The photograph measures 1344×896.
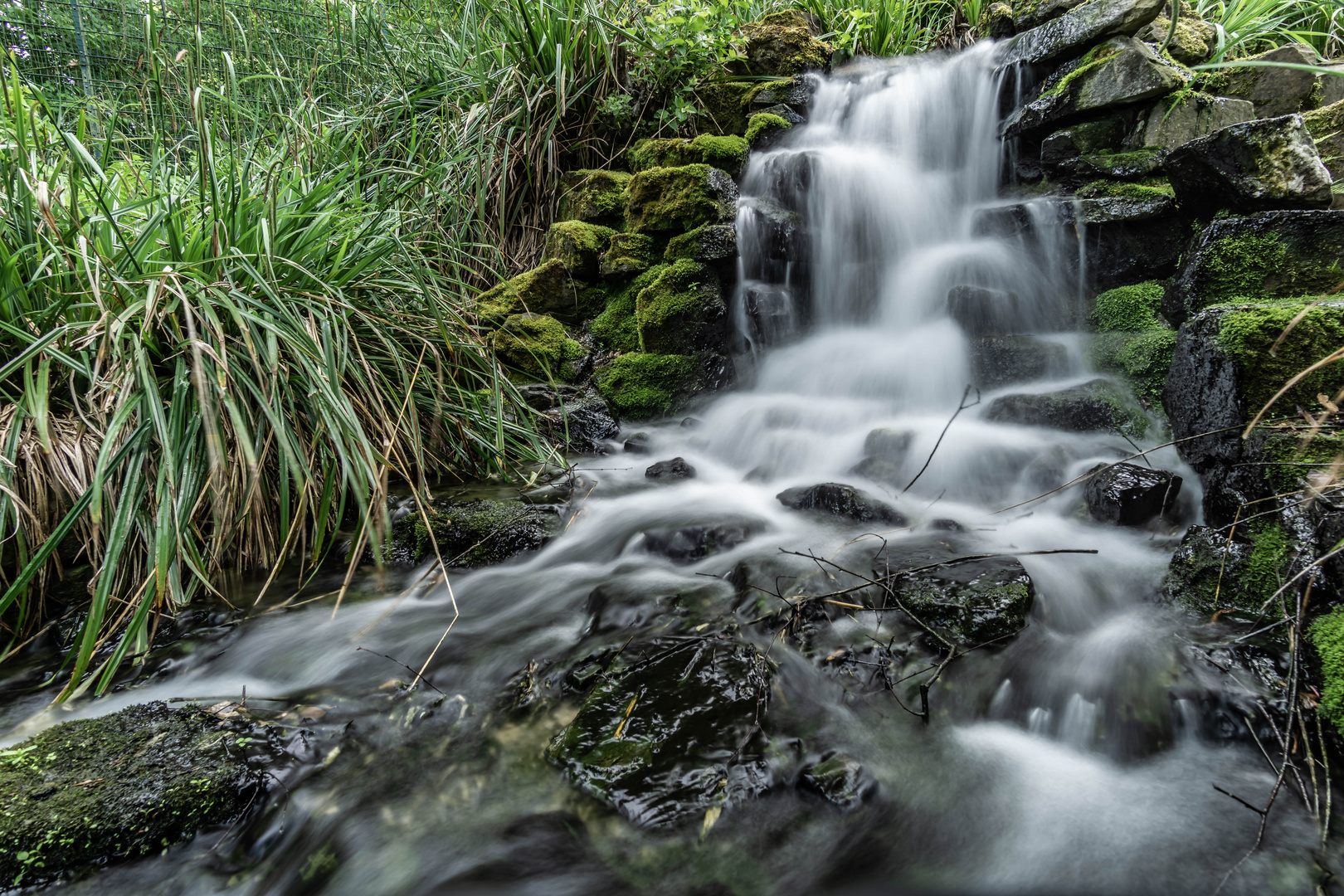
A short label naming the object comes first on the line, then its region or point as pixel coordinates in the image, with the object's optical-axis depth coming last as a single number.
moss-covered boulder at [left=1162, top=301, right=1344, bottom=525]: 2.04
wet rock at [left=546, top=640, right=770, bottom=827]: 1.46
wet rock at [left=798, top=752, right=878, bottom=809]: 1.49
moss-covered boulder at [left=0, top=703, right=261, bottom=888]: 1.25
